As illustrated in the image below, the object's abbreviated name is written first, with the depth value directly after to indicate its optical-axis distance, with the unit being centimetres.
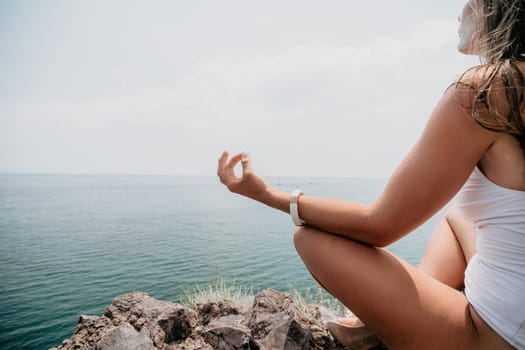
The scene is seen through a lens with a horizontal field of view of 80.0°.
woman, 110
